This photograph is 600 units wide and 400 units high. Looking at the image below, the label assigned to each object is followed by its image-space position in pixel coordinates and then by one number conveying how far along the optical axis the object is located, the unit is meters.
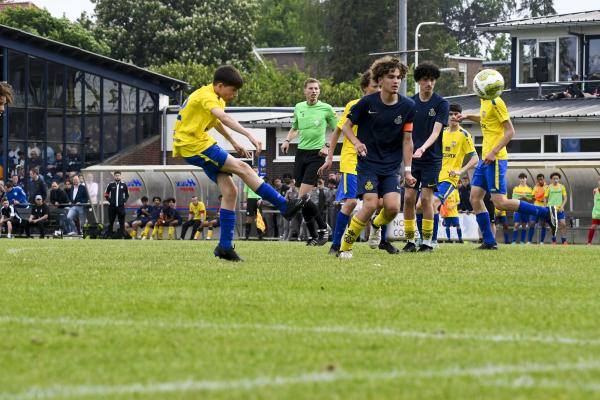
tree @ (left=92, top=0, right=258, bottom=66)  77.12
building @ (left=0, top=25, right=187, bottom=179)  50.50
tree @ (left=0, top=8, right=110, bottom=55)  72.69
